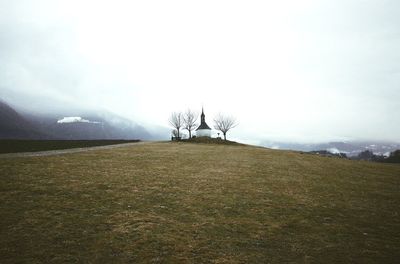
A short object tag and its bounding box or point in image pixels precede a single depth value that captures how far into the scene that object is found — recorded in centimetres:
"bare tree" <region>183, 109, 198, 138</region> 12288
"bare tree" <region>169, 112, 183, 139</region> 12306
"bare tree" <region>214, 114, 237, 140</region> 11712
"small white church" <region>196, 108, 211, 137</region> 13550
